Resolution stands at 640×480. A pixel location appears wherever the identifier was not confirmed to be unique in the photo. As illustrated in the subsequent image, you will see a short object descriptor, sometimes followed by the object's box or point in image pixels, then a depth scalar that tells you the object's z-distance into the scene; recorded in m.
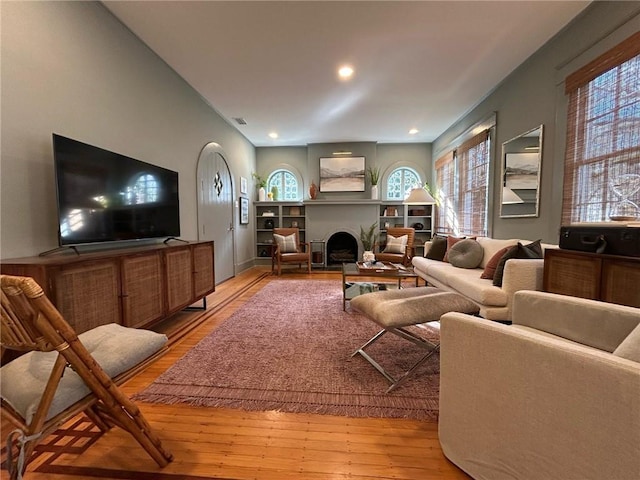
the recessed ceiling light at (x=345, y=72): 3.06
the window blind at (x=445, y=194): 5.09
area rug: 1.54
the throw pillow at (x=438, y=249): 4.04
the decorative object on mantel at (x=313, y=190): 6.04
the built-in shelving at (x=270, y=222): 6.30
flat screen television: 1.75
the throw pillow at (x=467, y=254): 3.25
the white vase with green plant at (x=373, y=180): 6.02
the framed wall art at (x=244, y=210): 5.45
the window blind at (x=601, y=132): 1.91
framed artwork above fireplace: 6.11
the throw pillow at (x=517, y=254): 2.34
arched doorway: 3.88
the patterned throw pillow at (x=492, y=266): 2.59
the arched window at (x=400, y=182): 6.44
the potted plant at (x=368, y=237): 5.89
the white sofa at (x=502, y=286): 2.12
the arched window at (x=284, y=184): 6.56
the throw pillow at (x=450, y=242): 3.81
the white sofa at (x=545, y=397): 0.70
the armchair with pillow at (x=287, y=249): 5.21
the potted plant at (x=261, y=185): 6.18
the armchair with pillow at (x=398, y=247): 5.02
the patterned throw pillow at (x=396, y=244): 5.16
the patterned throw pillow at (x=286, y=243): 5.36
